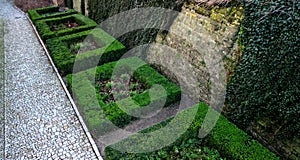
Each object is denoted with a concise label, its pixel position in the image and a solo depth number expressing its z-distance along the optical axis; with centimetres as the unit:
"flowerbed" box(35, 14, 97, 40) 939
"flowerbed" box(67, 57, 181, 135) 534
